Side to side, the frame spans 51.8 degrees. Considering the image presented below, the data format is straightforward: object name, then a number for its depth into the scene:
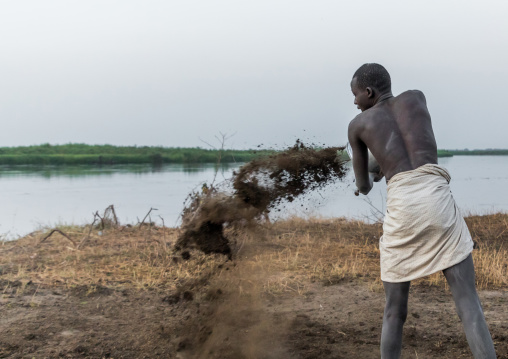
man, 2.54
